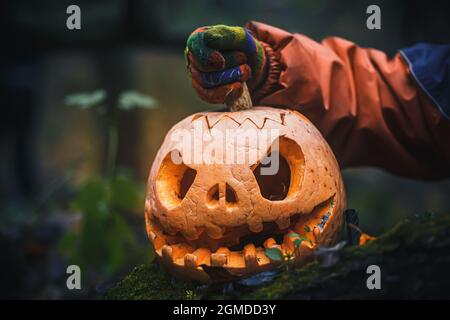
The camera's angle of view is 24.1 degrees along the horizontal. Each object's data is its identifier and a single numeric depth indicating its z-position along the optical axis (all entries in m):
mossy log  1.10
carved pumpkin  1.17
